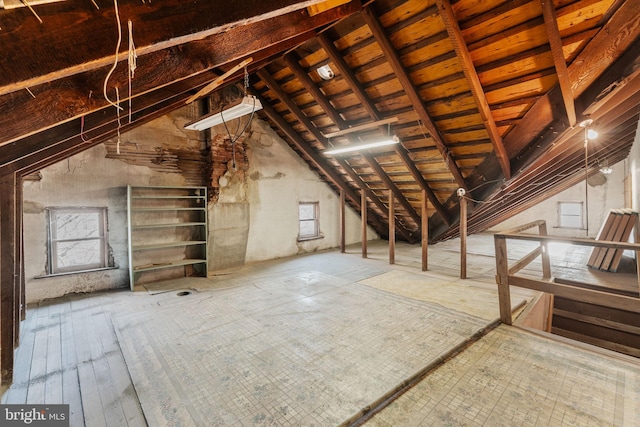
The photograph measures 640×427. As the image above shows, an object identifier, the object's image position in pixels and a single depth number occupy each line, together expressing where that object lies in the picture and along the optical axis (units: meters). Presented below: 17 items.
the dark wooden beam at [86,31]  0.65
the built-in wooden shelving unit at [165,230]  4.22
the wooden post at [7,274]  2.05
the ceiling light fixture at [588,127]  3.02
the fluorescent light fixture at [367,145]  3.93
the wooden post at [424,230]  4.97
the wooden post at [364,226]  6.01
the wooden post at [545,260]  4.09
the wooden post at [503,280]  2.91
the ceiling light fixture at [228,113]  2.64
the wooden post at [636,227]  4.39
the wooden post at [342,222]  6.43
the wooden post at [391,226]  5.47
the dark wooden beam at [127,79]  1.03
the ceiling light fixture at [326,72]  3.79
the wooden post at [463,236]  4.52
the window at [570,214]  8.52
